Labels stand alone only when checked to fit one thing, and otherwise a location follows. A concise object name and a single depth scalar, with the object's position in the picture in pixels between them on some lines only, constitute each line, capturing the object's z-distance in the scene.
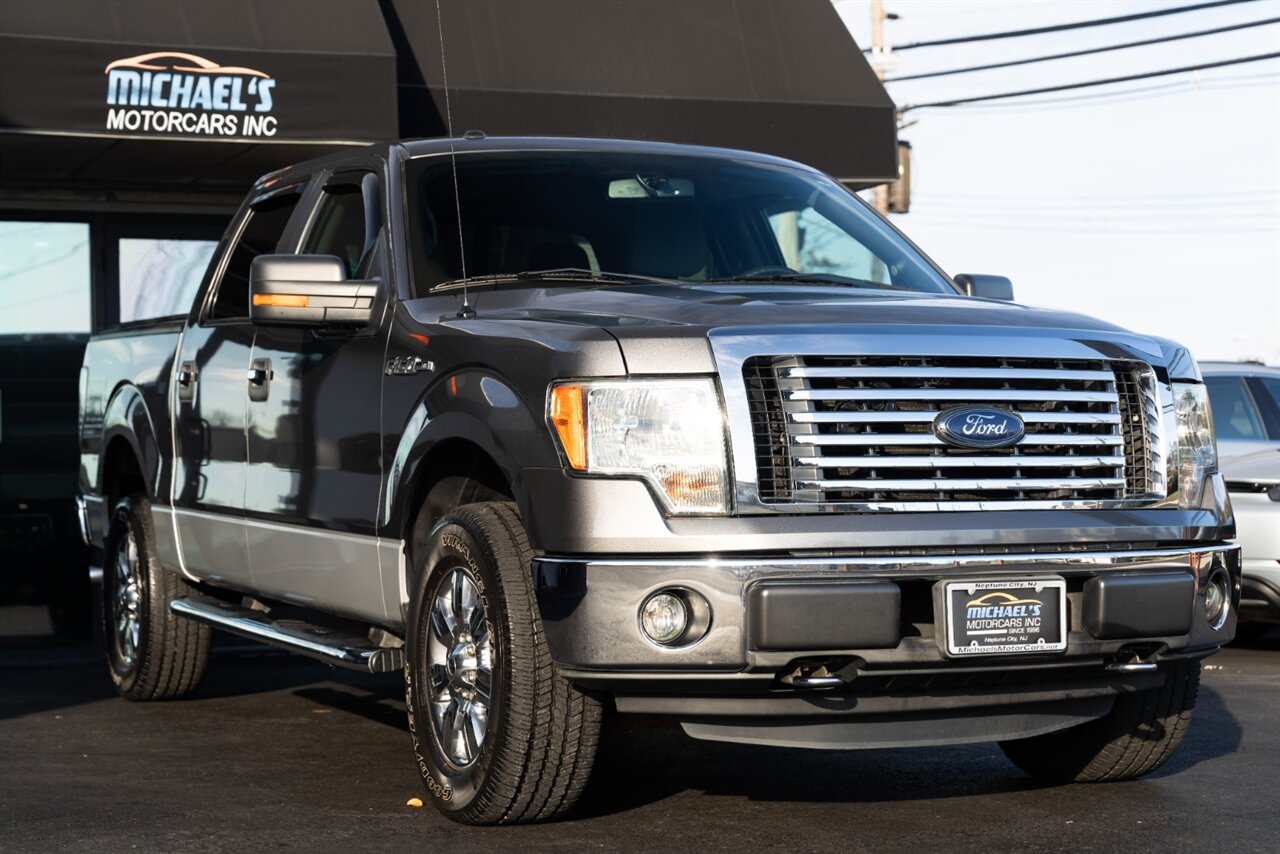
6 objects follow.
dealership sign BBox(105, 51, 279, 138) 10.98
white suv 10.16
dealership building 11.05
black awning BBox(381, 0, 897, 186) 12.48
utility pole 29.50
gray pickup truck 4.76
